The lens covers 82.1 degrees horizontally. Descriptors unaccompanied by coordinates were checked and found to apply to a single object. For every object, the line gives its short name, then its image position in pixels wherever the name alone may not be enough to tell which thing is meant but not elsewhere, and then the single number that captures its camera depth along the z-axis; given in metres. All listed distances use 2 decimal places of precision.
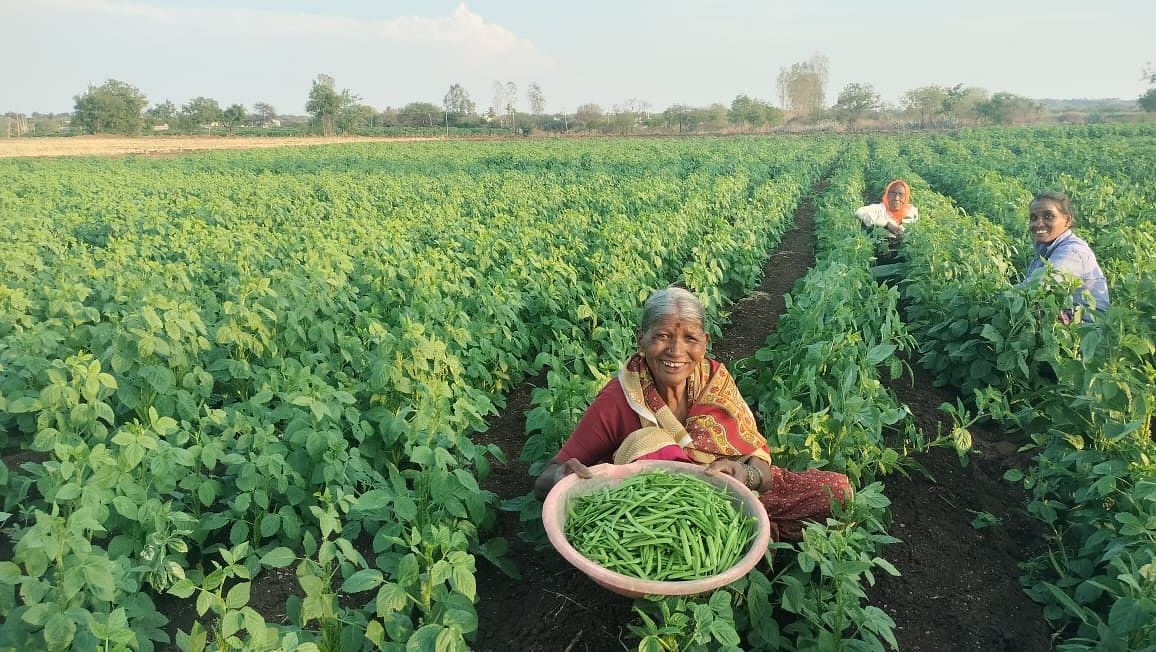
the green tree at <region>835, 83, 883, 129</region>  70.38
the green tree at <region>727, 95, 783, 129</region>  69.69
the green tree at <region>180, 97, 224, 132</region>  69.00
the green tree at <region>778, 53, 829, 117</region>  106.81
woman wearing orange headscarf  9.15
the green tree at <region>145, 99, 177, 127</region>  70.25
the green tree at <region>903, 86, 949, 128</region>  66.44
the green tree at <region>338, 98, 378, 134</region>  70.12
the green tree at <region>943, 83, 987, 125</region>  64.73
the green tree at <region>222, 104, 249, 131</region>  68.62
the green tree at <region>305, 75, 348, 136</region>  69.31
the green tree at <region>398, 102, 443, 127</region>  75.73
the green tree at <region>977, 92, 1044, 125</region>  61.09
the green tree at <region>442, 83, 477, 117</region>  84.88
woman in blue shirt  5.00
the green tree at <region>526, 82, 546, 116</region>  97.56
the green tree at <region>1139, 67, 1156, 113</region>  57.56
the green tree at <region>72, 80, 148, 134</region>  65.31
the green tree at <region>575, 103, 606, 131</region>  73.25
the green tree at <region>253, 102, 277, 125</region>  92.68
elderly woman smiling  2.73
